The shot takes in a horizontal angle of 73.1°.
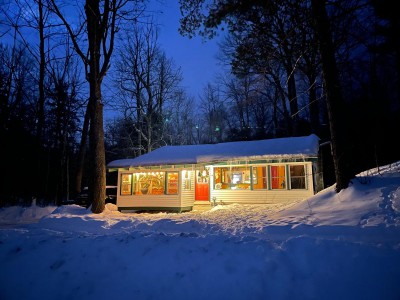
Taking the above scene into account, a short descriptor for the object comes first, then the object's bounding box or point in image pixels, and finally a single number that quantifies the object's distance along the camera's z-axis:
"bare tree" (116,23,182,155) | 26.34
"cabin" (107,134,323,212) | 15.16
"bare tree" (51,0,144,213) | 12.41
